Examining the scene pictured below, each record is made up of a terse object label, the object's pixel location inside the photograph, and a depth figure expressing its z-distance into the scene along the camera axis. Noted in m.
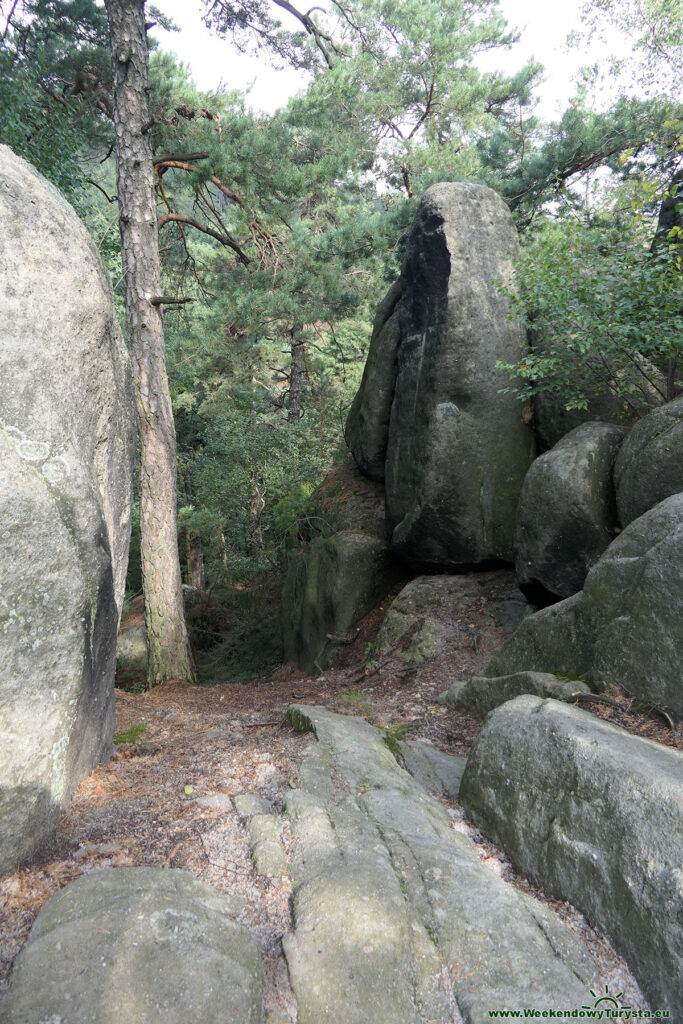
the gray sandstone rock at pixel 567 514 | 6.23
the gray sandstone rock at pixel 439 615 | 7.23
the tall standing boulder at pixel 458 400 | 8.09
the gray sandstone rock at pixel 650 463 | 5.32
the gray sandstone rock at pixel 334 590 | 8.97
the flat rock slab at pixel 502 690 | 4.31
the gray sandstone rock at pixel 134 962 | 1.88
